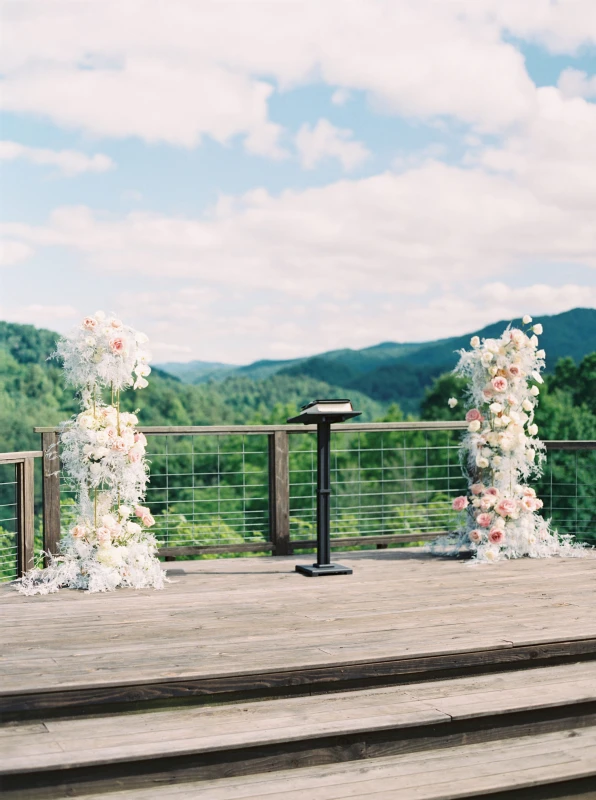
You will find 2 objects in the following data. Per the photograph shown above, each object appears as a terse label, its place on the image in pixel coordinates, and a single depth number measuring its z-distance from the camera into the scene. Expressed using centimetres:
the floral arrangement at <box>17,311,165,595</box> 515
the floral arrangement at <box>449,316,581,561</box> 602
